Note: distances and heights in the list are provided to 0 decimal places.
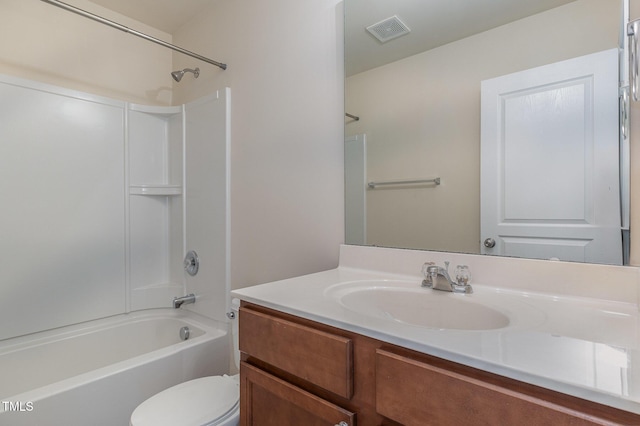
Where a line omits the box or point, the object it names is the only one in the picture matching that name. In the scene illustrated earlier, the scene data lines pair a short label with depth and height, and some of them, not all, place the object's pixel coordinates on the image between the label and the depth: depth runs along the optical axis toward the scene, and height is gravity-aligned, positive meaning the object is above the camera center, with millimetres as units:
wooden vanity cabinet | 492 -335
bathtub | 1275 -763
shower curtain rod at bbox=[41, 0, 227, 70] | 1408 +922
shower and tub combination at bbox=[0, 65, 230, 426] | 1692 -186
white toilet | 1122 -721
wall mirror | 896 +288
